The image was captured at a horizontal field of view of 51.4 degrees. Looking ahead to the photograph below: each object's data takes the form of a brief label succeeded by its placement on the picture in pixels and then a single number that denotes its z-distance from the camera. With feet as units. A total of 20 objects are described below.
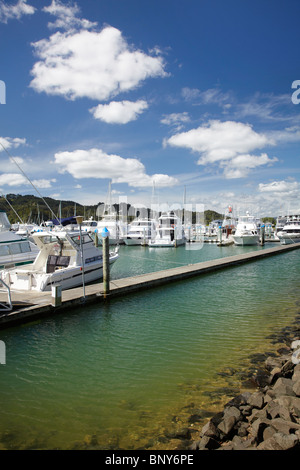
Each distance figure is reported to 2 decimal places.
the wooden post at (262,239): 160.99
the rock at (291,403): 17.84
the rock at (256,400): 19.71
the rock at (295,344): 29.14
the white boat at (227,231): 164.30
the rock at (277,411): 17.32
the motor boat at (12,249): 74.02
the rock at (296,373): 21.85
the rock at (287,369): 24.08
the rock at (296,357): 24.89
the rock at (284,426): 15.89
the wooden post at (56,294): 42.09
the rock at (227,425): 17.26
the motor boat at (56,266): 49.88
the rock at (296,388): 20.10
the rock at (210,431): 17.15
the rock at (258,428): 16.00
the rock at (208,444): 16.38
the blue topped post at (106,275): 49.86
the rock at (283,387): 20.47
